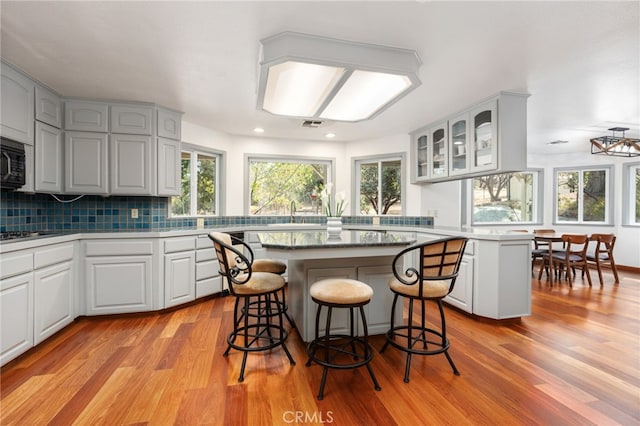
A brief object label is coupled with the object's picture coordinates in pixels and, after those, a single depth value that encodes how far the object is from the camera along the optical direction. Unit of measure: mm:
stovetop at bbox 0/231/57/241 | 2363
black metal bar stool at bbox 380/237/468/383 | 1953
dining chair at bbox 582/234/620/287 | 4738
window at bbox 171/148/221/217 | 4078
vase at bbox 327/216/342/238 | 2836
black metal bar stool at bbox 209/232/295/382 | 2051
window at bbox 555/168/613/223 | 6066
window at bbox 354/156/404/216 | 4926
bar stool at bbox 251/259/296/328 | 2670
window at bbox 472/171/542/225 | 6018
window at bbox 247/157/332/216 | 4926
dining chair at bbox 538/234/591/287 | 4621
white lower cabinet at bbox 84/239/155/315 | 3053
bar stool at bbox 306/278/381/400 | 1894
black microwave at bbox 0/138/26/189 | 2389
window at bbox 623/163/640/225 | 5703
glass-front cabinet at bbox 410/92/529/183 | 3068
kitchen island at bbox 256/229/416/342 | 2167
